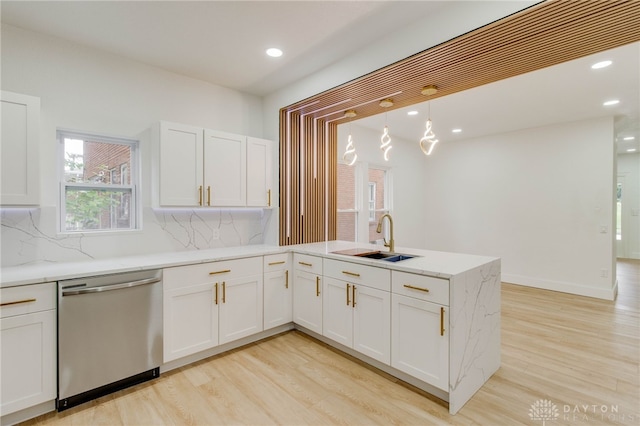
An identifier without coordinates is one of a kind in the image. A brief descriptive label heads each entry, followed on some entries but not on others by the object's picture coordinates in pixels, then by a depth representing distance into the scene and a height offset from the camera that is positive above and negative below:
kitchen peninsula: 2.06 -0.75
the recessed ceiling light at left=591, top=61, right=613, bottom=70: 2.89 +1.44
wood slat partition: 1.82 +1.17
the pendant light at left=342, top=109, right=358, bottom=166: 3.54 +1.21
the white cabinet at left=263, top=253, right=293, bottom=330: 3.18 -0.85
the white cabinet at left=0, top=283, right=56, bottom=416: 1.88 -0.86
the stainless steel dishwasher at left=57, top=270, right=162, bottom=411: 2.08 -0.90
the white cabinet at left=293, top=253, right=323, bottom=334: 3.08 -0.84
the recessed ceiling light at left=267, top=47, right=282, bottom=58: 2.72 +1.48
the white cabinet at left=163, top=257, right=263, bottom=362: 2.56 -0.84
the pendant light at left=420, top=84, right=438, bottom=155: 2.87 +1.17
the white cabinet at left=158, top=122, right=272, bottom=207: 2.86 +0.46
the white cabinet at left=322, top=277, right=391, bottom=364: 2.46 -0.93
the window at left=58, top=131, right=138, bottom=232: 2.70 +0.28
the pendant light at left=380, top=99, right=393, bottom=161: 3.20 +1.18
